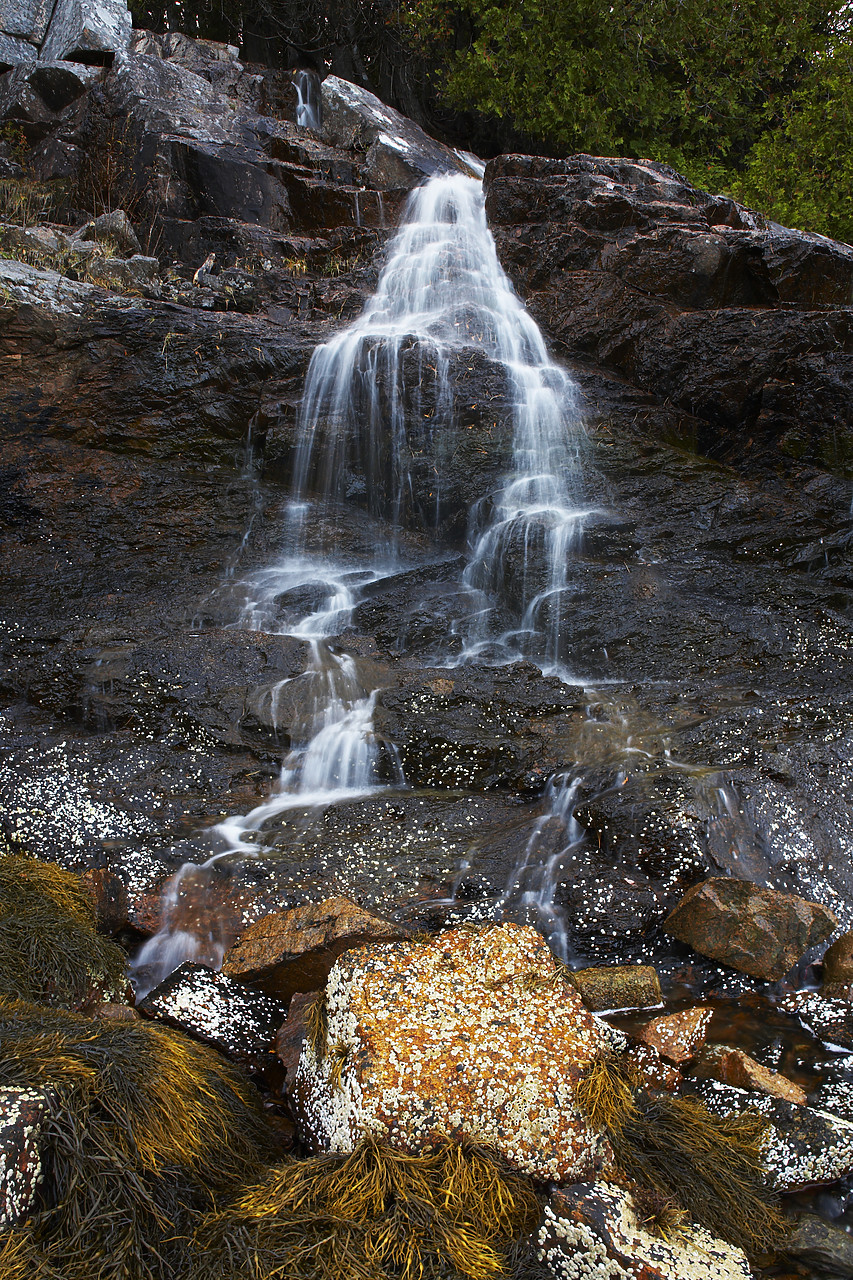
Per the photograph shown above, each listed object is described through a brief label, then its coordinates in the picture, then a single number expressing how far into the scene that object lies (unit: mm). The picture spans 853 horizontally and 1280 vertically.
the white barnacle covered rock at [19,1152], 2320
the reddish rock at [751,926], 3916
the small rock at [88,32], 13188
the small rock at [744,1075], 3178
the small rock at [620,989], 3766
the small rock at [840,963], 3828
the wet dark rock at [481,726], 5395
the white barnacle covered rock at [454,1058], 2719
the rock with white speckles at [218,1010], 3340
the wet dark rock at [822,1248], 2598
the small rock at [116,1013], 3176
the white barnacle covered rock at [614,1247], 2375
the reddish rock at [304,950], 3680
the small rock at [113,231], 10180
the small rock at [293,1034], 3191
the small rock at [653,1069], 3258
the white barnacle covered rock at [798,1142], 2896
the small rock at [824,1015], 3584
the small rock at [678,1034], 3395
